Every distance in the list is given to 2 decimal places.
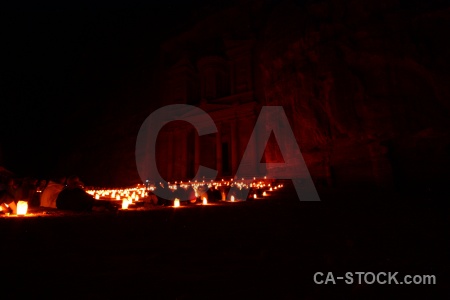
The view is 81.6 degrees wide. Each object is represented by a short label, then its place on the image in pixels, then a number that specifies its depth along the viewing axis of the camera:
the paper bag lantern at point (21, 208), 6.31
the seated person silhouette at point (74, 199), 7.12
